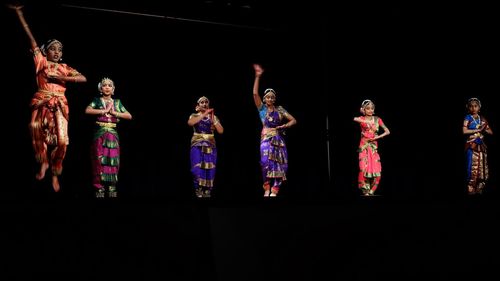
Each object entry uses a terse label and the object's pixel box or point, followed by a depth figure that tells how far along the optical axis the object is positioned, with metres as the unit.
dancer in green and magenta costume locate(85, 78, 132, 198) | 5.41
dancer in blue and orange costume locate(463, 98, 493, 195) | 6.74
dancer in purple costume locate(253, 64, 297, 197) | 6.19
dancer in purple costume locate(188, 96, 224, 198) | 5.90
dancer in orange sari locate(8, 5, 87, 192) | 5.22
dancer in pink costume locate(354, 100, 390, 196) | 6.55
